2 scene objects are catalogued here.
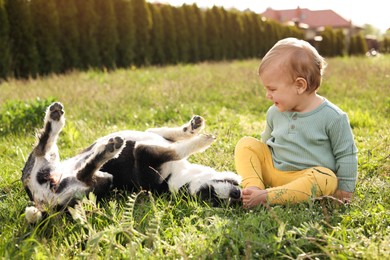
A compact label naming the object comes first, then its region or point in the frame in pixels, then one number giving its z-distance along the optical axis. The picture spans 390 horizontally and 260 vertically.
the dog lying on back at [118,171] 2.79
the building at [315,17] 59.21
